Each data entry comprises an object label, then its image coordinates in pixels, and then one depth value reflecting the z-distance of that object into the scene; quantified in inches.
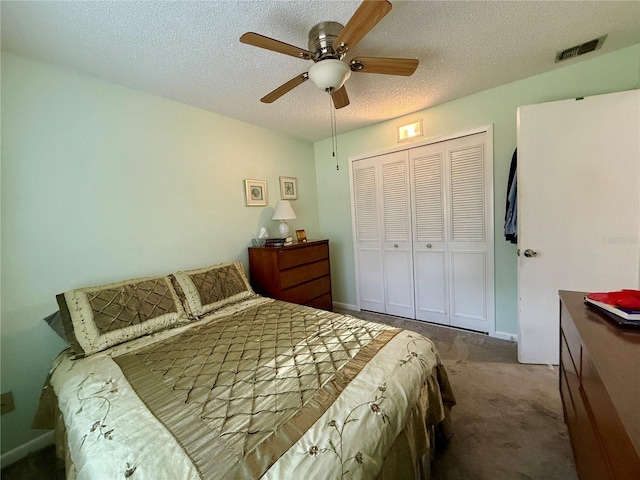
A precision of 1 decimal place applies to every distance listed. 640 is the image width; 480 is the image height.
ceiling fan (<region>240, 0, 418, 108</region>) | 48.1
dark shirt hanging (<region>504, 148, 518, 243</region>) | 85.7
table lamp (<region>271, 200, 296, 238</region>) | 110.7
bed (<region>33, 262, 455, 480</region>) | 30.0
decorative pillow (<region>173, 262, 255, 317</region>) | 75.4
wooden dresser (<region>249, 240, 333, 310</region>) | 100.3
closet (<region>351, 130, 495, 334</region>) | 100.3
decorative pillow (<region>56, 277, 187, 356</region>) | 56.9
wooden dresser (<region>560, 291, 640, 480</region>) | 21.9
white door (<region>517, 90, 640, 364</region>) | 68.2
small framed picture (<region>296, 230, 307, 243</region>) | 123.6
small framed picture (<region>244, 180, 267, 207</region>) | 109.8
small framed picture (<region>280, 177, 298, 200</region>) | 124.7
